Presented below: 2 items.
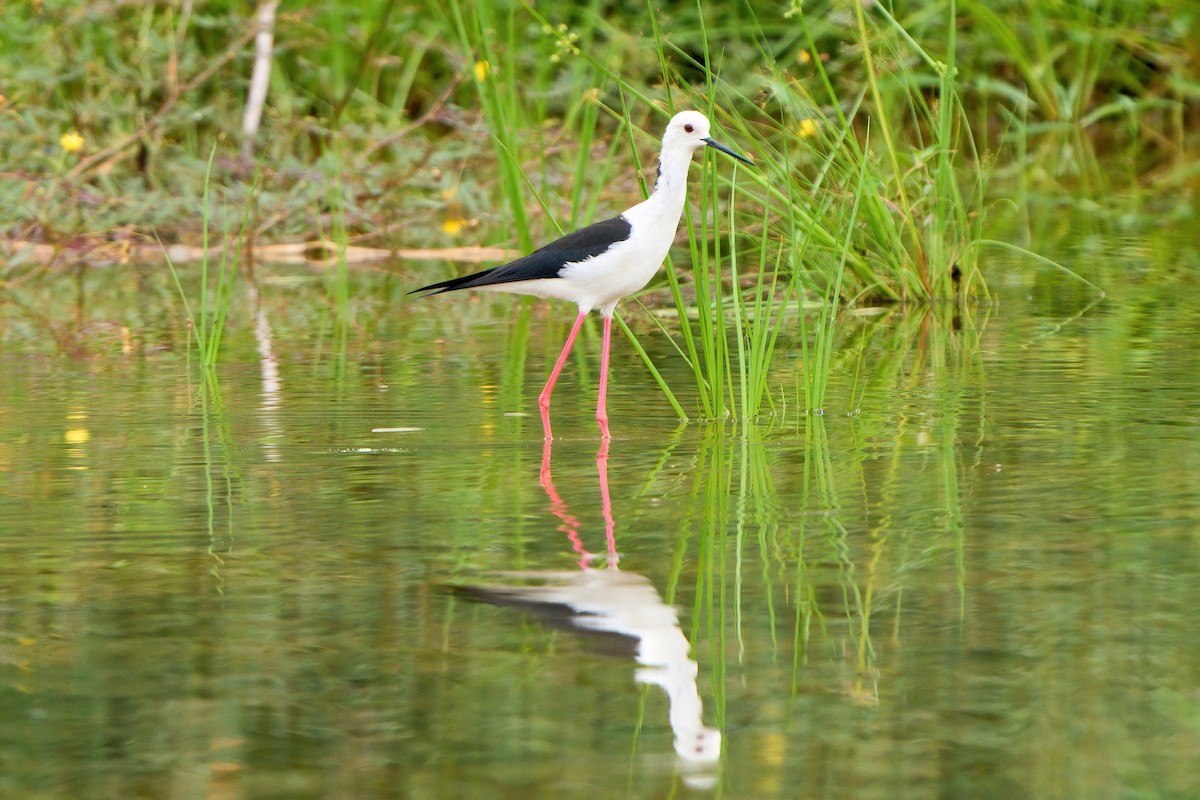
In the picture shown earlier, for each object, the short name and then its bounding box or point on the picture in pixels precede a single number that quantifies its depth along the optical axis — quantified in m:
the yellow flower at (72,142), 19.36
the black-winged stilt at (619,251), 10.85
